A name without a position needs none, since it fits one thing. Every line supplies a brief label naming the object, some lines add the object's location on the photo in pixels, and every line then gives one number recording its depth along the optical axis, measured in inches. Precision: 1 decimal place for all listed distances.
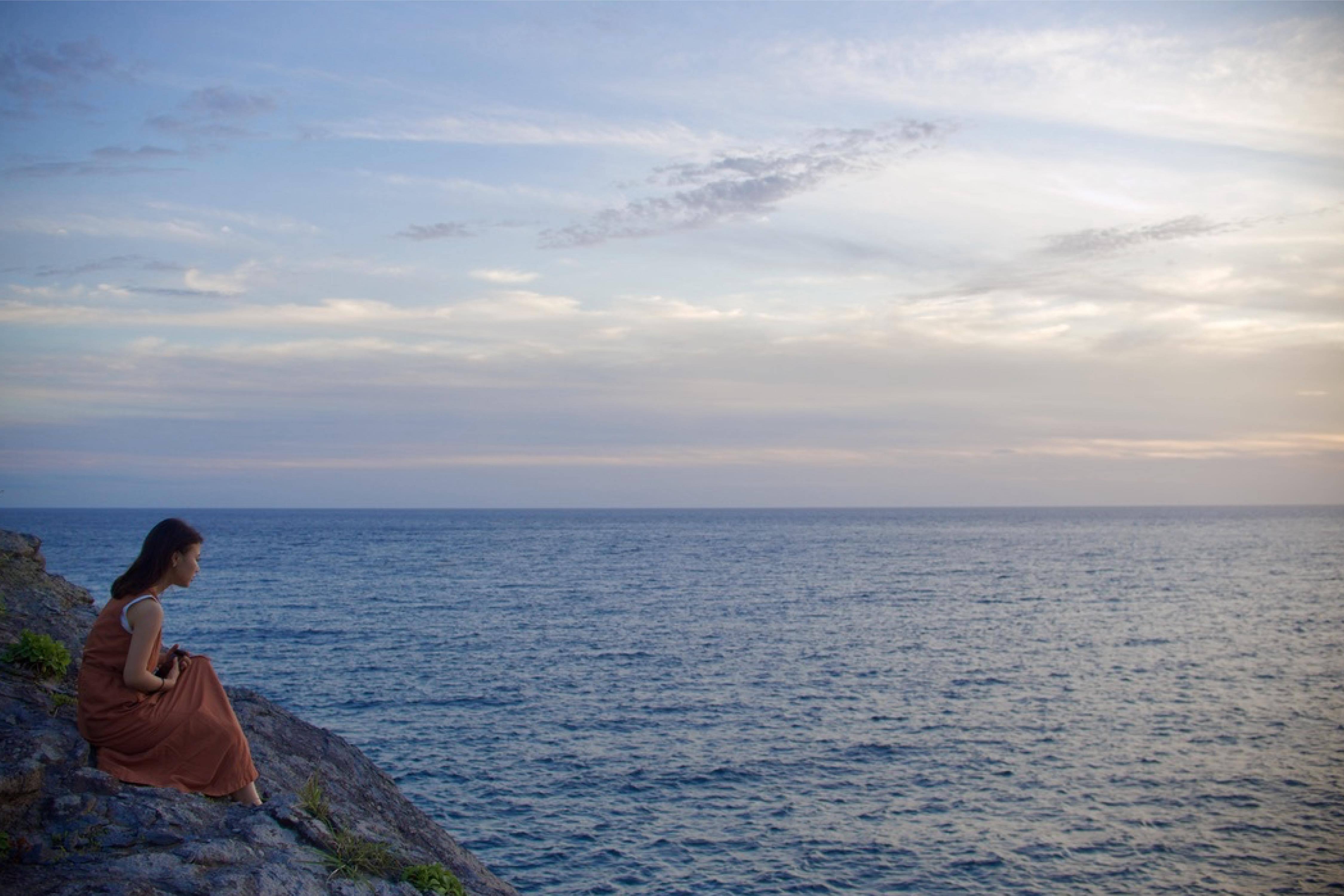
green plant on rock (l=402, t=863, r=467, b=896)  376.2
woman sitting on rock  345.1
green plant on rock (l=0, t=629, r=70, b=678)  435.2
